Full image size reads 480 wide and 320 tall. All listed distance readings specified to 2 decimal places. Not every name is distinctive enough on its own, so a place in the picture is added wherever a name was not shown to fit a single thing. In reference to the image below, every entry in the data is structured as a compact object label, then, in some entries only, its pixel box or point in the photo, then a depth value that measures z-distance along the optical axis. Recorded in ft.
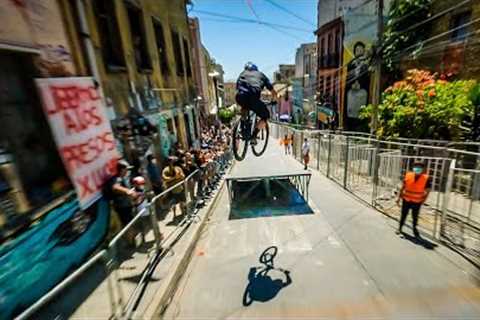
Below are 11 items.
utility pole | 30.53
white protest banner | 13.32
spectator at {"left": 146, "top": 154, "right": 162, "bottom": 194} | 22.03
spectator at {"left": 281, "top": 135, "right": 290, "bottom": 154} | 63.01
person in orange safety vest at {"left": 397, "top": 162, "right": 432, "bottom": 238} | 18.44
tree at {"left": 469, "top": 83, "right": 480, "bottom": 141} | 28.22
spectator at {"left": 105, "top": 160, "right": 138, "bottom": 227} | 16.74
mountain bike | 17.71
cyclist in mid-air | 15.94
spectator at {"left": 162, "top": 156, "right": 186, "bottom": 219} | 22.59
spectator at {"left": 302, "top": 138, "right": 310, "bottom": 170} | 42.60
